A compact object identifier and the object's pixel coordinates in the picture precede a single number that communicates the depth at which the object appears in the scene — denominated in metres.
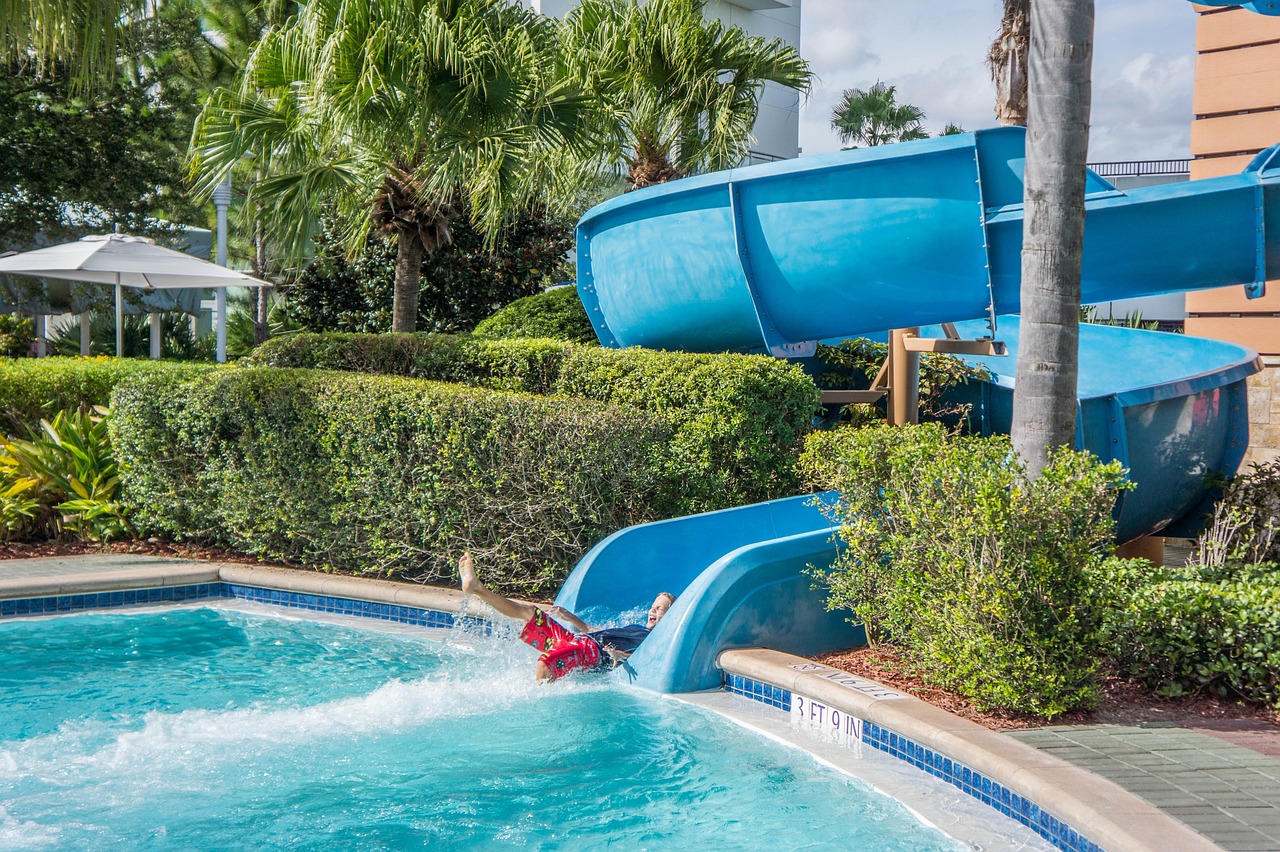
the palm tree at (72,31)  9.53
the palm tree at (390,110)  9.51
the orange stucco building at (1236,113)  11.39
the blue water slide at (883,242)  7.49
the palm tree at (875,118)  37.25
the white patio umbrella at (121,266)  15.20
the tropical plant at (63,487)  9.45
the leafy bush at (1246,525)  7.09
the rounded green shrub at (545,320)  12.15
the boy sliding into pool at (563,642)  6.32
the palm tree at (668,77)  12.21
